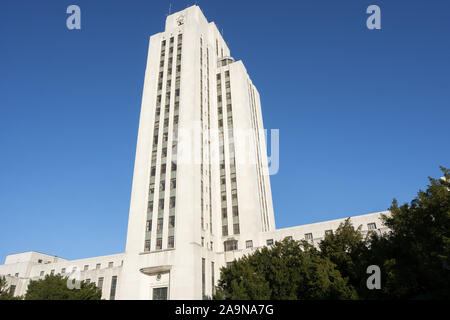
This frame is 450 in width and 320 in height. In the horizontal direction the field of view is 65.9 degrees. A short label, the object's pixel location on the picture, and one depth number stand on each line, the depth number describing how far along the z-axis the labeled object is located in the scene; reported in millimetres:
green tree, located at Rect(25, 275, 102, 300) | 47312
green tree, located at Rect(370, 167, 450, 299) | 26750
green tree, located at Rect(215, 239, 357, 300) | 33750
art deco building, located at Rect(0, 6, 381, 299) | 50250
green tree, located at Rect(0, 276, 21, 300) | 49503
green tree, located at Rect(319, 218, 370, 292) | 34344
